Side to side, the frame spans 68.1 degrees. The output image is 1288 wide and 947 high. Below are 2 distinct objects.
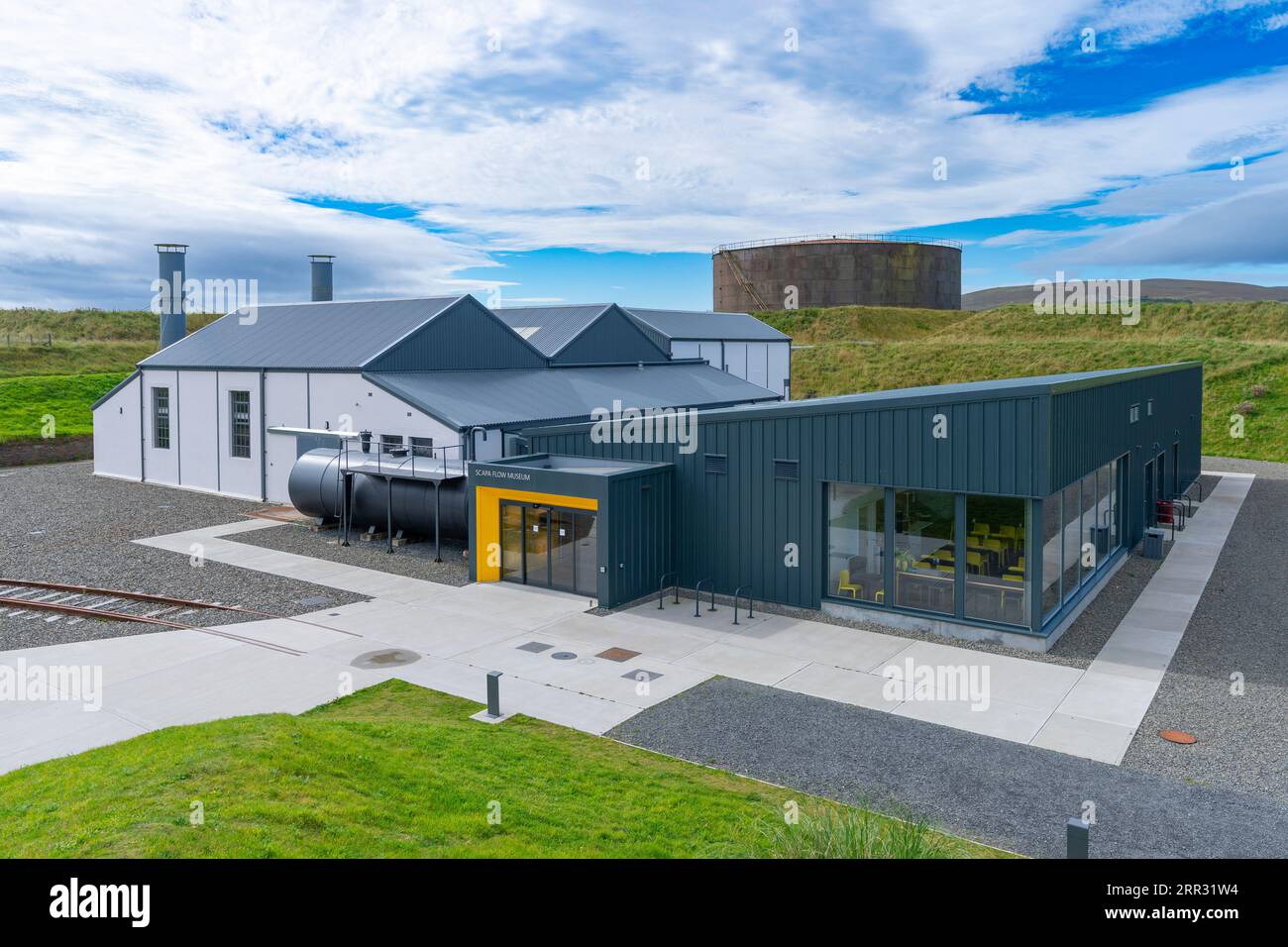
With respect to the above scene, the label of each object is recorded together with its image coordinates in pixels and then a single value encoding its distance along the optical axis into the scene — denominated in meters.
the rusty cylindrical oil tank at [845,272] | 100.12
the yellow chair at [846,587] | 19.42
